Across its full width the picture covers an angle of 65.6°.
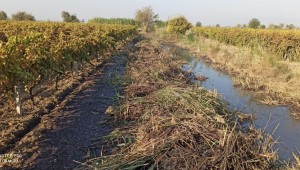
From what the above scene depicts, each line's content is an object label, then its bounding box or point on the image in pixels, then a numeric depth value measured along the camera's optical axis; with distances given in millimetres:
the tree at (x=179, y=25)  30296
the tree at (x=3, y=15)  43673
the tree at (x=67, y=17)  47290
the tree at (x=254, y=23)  52735
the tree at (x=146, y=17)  48631
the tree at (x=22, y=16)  42526
